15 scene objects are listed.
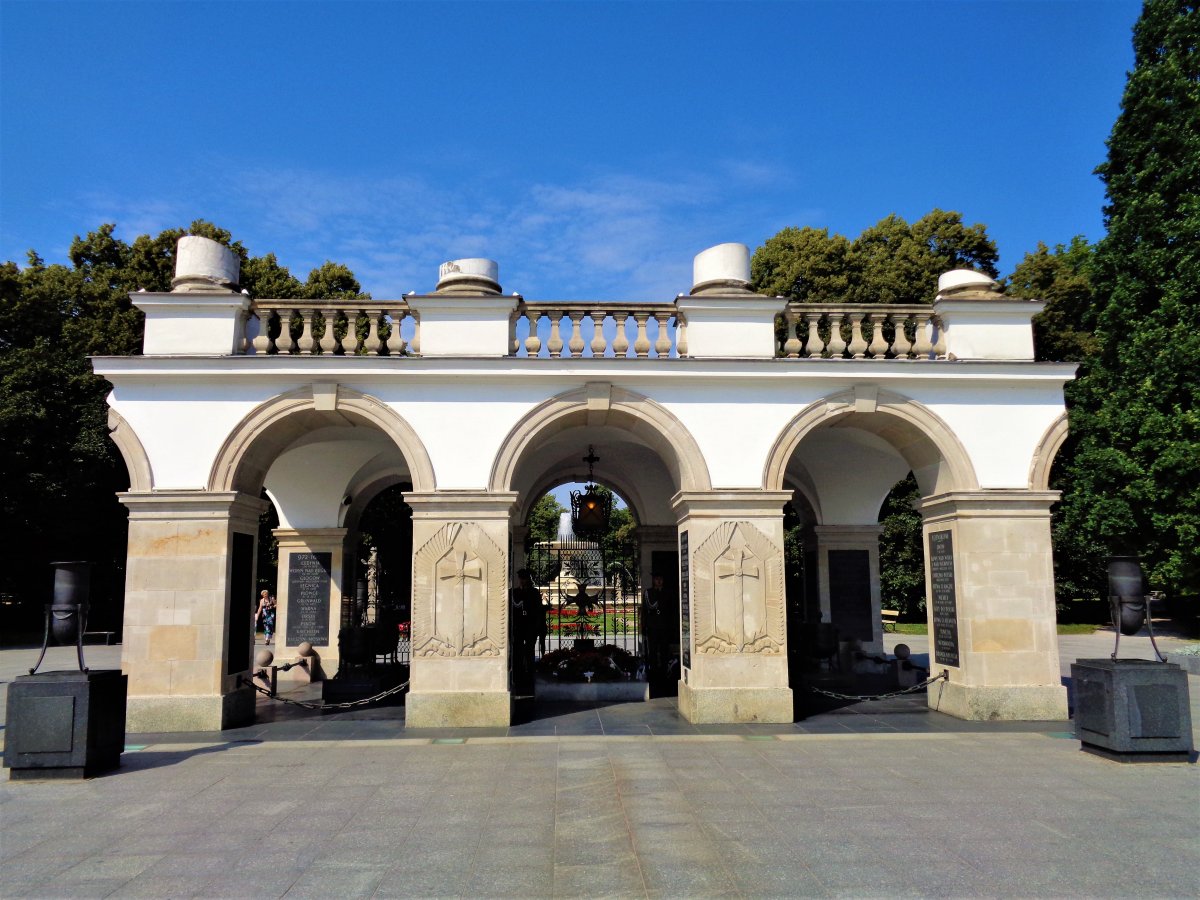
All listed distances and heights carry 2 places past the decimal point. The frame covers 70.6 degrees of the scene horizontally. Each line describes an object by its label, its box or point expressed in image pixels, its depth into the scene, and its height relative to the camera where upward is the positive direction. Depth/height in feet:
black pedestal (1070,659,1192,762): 24.91 -4.54
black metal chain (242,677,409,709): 35.22 -5.94
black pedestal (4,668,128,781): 23.43 -4.41
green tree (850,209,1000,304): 87.30 +32.44
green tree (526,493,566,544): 176.65 +13.55
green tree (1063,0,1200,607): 63.98 +18.67
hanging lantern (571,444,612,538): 46.80 +2.78
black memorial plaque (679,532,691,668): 34.68 -1.80
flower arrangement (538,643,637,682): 40.86 -4.99
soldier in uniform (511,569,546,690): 41.47 -2.90
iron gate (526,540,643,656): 47.17 -2.28
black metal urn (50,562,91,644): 25.20 -1.00
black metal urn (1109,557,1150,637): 26.99 -1.12
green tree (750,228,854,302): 90.33 +31.22
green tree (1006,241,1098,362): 84.79 +26.18
